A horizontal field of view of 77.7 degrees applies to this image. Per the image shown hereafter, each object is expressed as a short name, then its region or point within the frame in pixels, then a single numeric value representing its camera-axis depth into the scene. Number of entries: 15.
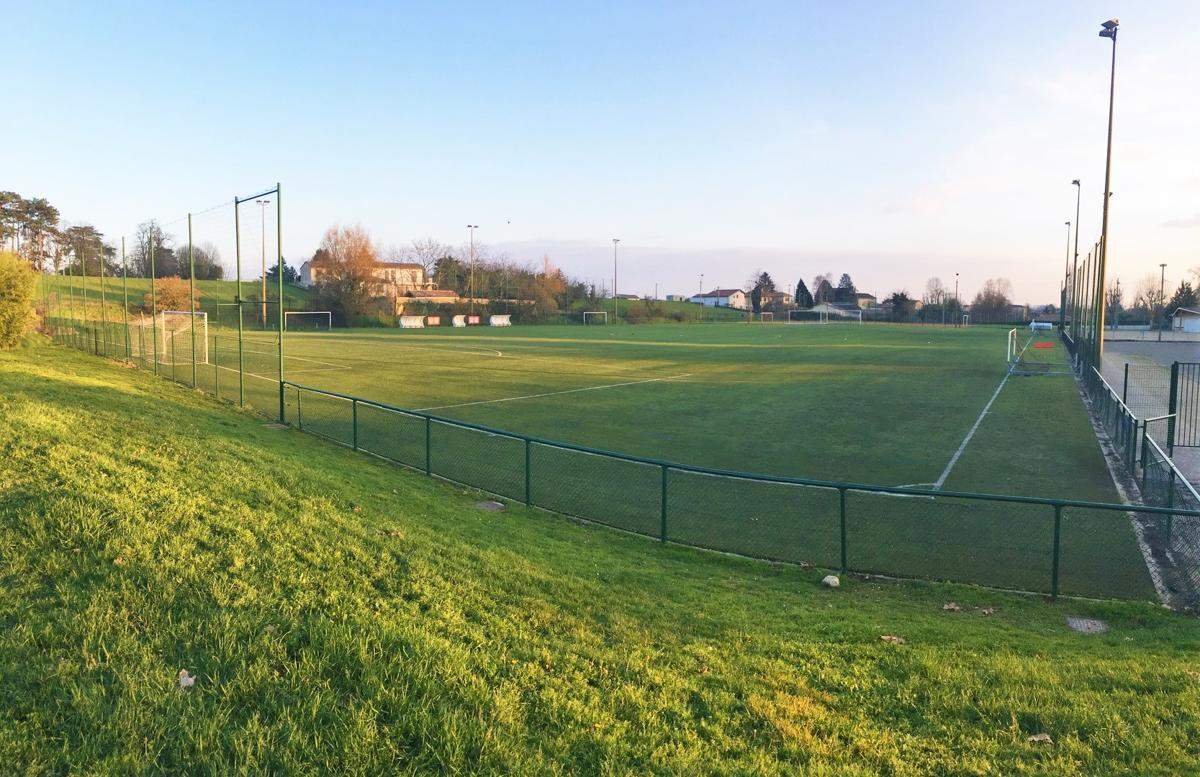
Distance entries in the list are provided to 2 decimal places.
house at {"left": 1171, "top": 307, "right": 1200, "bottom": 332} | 91.15
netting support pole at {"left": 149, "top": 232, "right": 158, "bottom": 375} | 24.48
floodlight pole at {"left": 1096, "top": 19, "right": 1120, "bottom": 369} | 24.94
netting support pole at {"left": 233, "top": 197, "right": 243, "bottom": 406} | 19.66
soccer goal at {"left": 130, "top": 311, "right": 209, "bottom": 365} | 29.45
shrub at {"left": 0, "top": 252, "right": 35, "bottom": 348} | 27.99
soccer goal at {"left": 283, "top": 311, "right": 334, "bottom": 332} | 87.25
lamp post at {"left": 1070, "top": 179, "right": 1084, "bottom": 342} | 44.29
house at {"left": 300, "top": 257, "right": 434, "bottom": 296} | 95.25
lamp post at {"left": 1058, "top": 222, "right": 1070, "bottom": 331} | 65.70
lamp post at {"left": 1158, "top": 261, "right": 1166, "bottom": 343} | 113.96
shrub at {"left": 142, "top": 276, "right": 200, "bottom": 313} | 43.50
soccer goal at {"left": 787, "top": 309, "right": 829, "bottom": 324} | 141.73
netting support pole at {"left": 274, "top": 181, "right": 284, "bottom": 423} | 16.72
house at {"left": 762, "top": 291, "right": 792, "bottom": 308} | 183.38
